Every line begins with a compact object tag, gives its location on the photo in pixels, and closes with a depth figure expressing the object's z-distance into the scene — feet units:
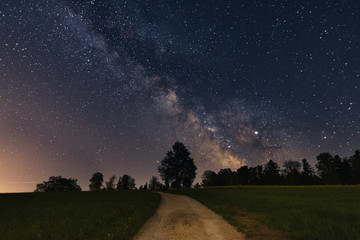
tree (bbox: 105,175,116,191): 492.95
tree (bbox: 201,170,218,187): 433.52
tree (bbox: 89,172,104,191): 476.95
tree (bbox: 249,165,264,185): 377.40
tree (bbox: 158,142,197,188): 262.88
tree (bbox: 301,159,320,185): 322.55
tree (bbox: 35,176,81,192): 411.01
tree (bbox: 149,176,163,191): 501.72
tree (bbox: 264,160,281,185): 356.18
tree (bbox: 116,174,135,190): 491.72
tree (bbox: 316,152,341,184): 286.66
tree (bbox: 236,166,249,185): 395.75
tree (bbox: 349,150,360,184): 281.13
